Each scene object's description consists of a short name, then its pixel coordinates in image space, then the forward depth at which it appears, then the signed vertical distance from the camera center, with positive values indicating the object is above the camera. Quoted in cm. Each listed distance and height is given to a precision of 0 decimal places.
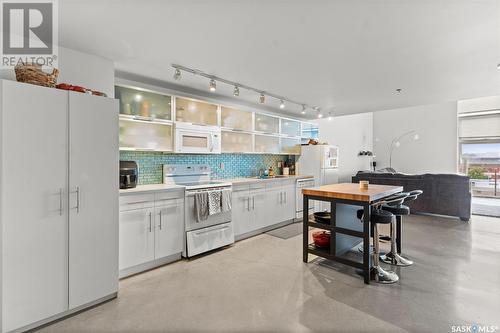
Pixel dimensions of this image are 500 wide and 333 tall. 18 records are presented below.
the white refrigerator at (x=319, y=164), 580 +6
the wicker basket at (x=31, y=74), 210 +76
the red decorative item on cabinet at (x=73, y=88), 226 +70
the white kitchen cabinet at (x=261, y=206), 420 -71
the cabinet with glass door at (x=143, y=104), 320 +83
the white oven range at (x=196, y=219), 344 -75
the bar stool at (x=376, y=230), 284 -75
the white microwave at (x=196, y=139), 367 +42
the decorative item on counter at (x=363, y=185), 327 -24
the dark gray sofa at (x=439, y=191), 535 -53
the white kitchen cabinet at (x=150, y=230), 286 -76
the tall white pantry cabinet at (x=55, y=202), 192 -31
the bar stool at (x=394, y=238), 324 -91
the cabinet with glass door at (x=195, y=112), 376 +85
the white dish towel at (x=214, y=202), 358 -51
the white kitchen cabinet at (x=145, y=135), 321 +41
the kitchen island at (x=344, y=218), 278 -65
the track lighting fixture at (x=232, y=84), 310 +122
